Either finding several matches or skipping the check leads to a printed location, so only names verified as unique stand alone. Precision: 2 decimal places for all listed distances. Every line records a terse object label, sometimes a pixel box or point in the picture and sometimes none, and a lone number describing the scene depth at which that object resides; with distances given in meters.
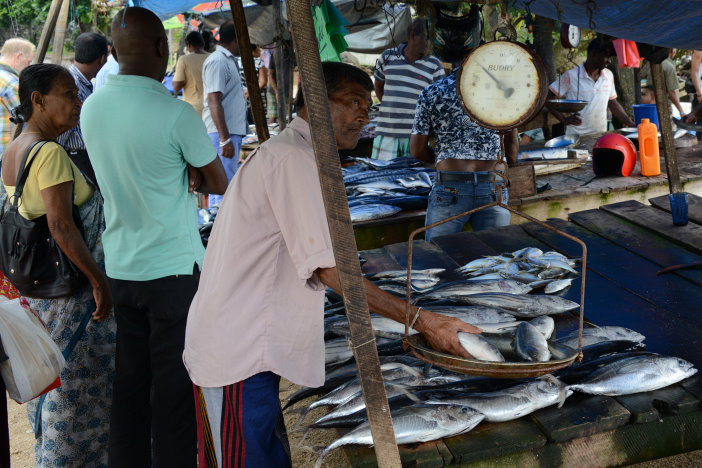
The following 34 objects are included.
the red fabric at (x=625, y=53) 8.02
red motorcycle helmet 6.09
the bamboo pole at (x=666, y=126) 4.61
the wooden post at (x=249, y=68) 3.54
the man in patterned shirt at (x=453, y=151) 4.25
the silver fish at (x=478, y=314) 2.84
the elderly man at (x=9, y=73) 5.82
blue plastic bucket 7.41
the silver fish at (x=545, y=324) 2.58
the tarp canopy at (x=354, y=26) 10.98
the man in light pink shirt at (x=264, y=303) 1.95
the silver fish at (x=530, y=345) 2.04
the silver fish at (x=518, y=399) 2.23
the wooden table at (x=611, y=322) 2.12
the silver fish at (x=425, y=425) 2.13
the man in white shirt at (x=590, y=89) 7.13
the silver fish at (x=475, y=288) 3.25
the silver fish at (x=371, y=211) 5.28
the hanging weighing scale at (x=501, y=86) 2.49
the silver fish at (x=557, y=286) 3.32
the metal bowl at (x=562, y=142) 7.17
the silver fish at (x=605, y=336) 2.71
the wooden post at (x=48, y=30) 4.56
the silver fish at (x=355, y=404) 2.48
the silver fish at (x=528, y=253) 3.79
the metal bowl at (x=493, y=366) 1.87
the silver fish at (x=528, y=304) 2.99
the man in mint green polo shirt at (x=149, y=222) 2.66
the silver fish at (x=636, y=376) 2.34
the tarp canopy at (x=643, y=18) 3.57
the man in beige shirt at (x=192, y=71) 8.18
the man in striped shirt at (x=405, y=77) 6.54
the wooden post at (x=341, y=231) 1.55
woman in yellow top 2.84
